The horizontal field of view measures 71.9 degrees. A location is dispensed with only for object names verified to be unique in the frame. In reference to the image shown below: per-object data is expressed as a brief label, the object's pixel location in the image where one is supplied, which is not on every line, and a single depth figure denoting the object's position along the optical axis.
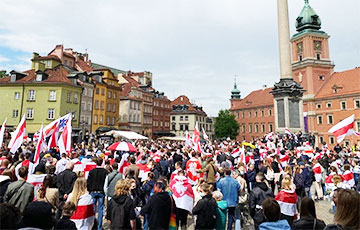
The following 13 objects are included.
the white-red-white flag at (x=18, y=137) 10.91
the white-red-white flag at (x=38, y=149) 8.30
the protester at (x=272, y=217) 3.87
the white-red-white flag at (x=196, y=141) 15.16
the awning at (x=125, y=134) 24.70
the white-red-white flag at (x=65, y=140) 10.53
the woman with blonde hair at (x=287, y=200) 5.87
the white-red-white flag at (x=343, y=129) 10.96
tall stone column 25.84
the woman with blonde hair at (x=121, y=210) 4.79
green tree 81.96
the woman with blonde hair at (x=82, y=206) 5.15
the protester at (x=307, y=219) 3.63
